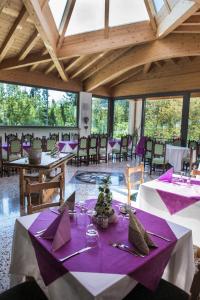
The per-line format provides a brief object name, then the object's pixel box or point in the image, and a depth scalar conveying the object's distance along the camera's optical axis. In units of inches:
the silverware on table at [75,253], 49.1
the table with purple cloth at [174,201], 90.8
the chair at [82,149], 293.6
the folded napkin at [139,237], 53.0
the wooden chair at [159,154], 265.0
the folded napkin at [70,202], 70.4
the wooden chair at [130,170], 112.7
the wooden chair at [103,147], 313.4
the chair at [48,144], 261.7
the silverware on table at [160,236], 58.9
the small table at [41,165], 140.3
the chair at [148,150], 279.4
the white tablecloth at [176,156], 264.5
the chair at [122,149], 339.3
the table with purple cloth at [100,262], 44.1
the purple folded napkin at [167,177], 113.6
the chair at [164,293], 49.3
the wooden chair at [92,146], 302.4
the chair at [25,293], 52.7
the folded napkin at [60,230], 54.8
